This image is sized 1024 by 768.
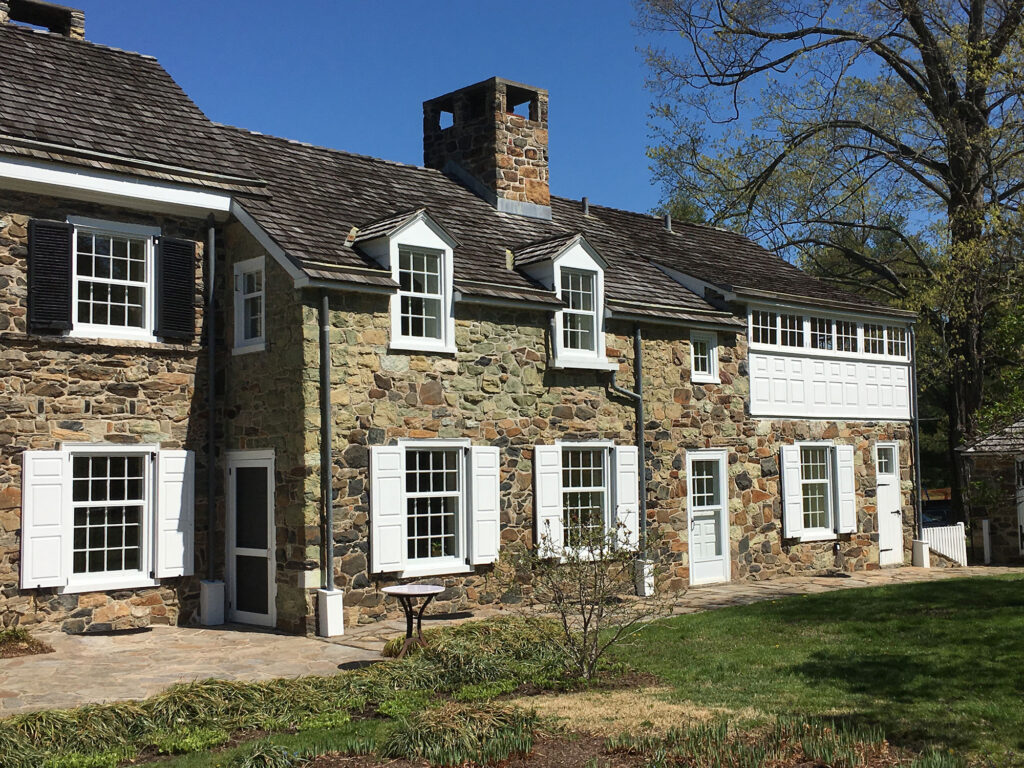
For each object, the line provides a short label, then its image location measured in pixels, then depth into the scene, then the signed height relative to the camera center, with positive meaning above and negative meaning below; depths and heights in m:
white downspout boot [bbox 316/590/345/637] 12.84 -1.70
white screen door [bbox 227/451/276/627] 13.69 -0.86
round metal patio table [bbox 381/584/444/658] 10.70 -1.26
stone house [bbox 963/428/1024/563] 22.83 -0.56
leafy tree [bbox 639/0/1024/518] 24.09 +7.50
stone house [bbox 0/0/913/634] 12.87 +1.26
